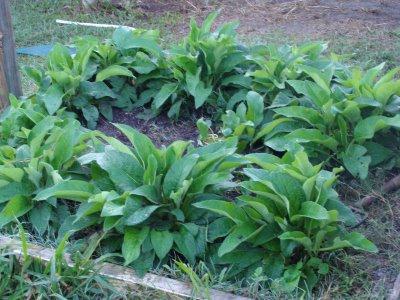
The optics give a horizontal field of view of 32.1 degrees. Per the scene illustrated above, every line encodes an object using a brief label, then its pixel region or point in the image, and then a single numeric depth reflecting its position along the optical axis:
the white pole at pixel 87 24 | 7.58
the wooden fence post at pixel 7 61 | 4.24
